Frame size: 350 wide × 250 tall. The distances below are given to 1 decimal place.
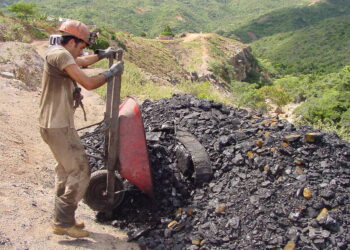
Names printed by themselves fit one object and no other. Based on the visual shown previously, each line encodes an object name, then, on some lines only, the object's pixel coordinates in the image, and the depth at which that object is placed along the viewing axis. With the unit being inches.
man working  109.2
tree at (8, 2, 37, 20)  892.6
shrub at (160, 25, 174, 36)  1450.5
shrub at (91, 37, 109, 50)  782.5
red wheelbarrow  126.6
